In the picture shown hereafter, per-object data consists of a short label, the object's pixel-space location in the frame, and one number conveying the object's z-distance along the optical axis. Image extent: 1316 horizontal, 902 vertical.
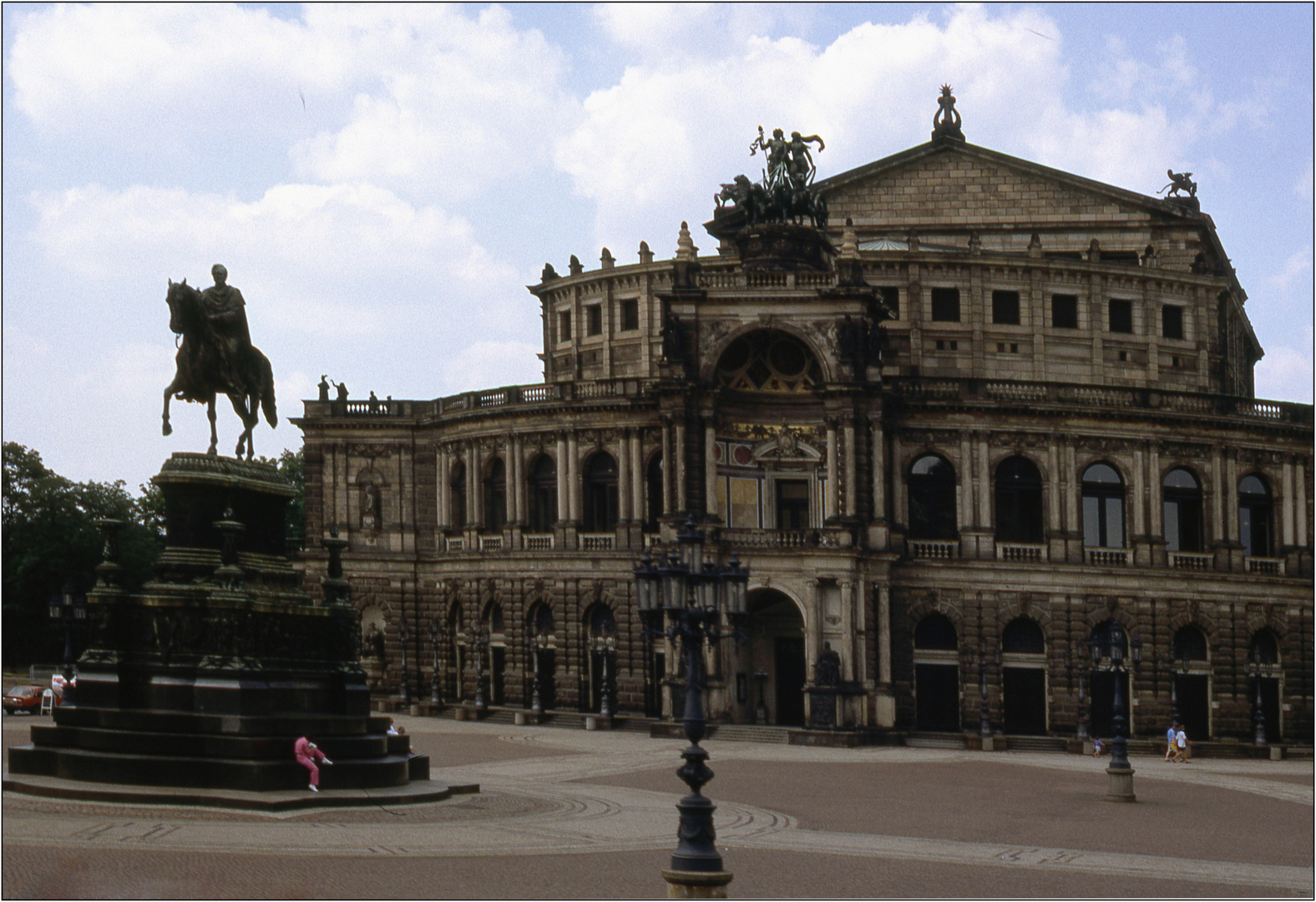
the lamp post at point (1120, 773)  41.78
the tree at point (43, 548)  96.00
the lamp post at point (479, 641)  72.62
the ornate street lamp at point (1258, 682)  67.06
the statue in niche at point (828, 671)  64.06
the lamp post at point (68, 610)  63.19
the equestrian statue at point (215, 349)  34.97
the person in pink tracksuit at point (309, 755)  31.42
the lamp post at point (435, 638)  74.00
